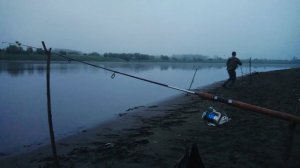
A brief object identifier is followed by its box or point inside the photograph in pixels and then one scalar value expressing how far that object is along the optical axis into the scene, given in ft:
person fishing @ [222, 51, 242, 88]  40.75
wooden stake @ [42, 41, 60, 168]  11.80
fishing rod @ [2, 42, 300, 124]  8.63
